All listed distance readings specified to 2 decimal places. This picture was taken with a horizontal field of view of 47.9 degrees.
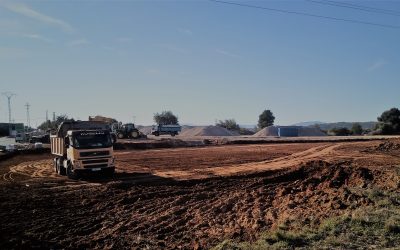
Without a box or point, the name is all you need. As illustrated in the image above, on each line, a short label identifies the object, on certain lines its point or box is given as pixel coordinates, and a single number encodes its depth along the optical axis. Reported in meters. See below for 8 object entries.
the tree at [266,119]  129.00
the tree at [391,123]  78.31
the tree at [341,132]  90.88
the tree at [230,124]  139.14
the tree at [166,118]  139.00
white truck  22.61
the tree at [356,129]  90.65
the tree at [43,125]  132.88
